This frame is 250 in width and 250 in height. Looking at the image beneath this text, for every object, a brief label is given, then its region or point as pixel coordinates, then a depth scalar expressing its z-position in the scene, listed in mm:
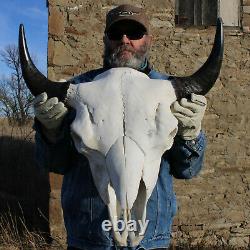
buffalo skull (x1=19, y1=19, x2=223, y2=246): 2082
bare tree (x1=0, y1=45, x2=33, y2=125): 23406
